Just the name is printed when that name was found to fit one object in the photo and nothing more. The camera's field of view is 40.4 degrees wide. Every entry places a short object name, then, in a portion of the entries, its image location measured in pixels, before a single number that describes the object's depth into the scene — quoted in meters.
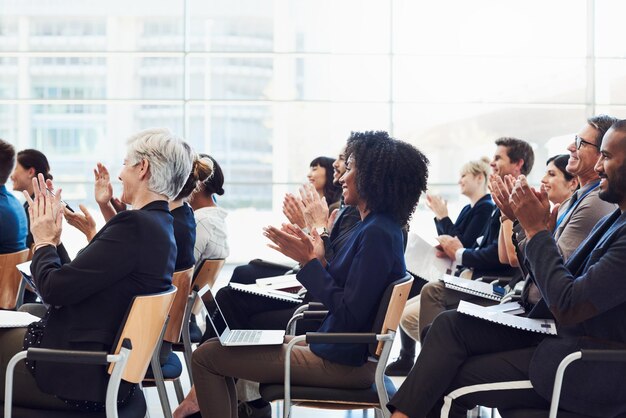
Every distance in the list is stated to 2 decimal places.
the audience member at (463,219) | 4.78
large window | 10.30
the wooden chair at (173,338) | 3.10
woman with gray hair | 2.36
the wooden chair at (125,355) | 2.23
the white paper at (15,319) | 2.53
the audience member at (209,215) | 4.11
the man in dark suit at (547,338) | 2.22
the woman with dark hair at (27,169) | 5.11
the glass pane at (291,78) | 10.25
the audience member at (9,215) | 4.15
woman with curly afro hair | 2.66
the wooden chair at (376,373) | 2.55
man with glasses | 2.93
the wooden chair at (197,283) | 3.60
